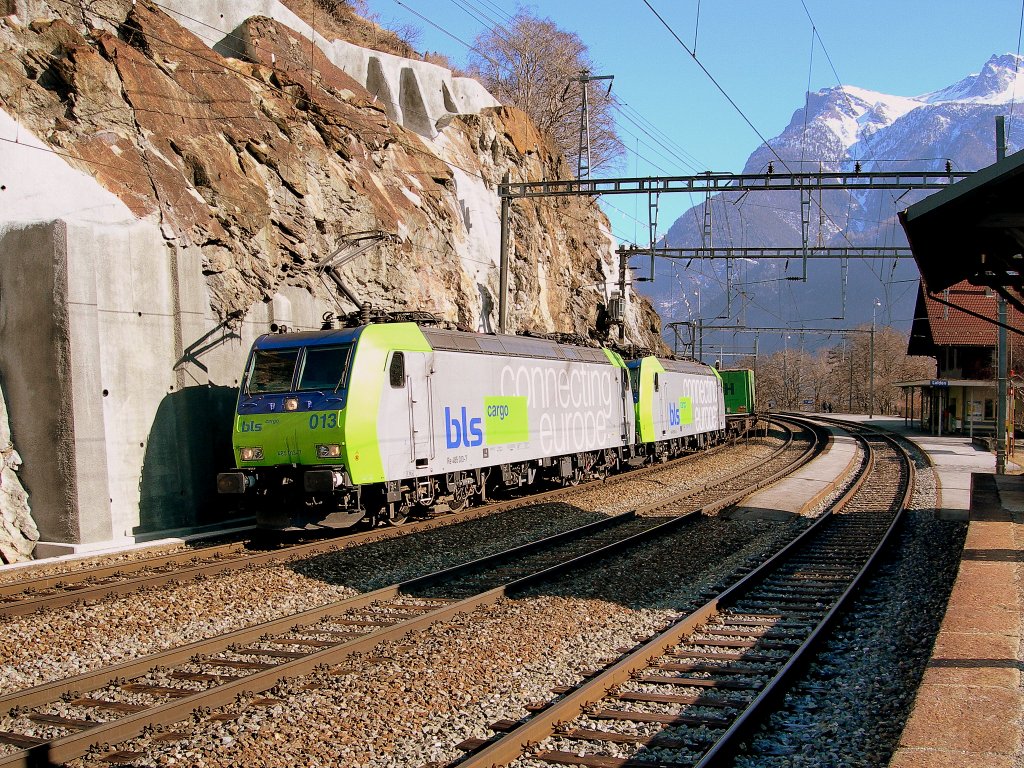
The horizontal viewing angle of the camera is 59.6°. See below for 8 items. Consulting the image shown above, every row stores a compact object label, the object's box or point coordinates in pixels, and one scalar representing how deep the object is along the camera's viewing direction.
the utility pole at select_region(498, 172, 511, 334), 23.14
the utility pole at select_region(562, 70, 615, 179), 35.59
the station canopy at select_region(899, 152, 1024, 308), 9.19
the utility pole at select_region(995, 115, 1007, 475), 22.12
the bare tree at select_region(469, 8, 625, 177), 51.06
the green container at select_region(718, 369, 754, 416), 42.59
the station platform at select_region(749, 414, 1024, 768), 4.86
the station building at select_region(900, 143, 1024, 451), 9.20
